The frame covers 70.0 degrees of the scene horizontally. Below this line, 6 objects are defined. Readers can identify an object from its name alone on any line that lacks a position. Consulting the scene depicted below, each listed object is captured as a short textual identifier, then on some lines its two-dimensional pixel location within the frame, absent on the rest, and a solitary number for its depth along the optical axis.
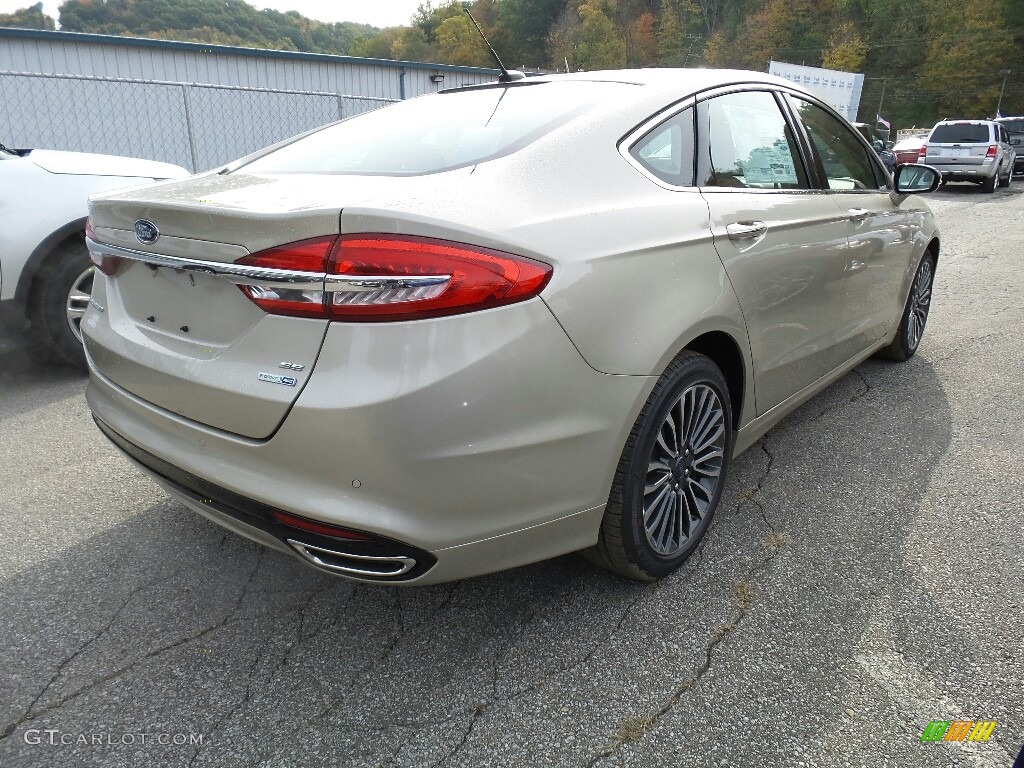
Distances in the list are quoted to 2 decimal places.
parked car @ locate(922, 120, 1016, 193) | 17.75
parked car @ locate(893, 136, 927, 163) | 22.19
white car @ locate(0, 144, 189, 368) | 3.96
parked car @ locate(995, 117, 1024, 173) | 23.45
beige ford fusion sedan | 1.63
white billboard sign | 33.38
